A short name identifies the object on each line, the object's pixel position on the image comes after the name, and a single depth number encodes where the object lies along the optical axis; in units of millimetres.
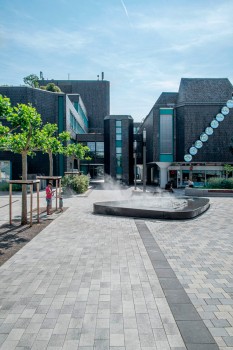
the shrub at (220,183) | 26016
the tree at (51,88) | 45250
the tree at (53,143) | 20903
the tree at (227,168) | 32169
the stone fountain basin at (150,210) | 13383
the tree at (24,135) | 9234
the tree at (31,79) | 66538
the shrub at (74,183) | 25625
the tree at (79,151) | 30800
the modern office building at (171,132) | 35250
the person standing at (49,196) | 14626
